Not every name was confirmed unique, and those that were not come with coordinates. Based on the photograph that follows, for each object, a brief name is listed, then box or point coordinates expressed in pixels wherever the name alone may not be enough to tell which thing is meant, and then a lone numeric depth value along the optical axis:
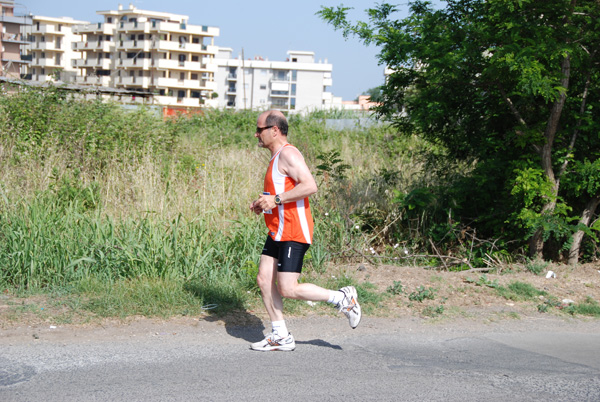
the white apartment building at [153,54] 109.06
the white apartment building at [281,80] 133.75
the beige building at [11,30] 86.75
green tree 7.98
